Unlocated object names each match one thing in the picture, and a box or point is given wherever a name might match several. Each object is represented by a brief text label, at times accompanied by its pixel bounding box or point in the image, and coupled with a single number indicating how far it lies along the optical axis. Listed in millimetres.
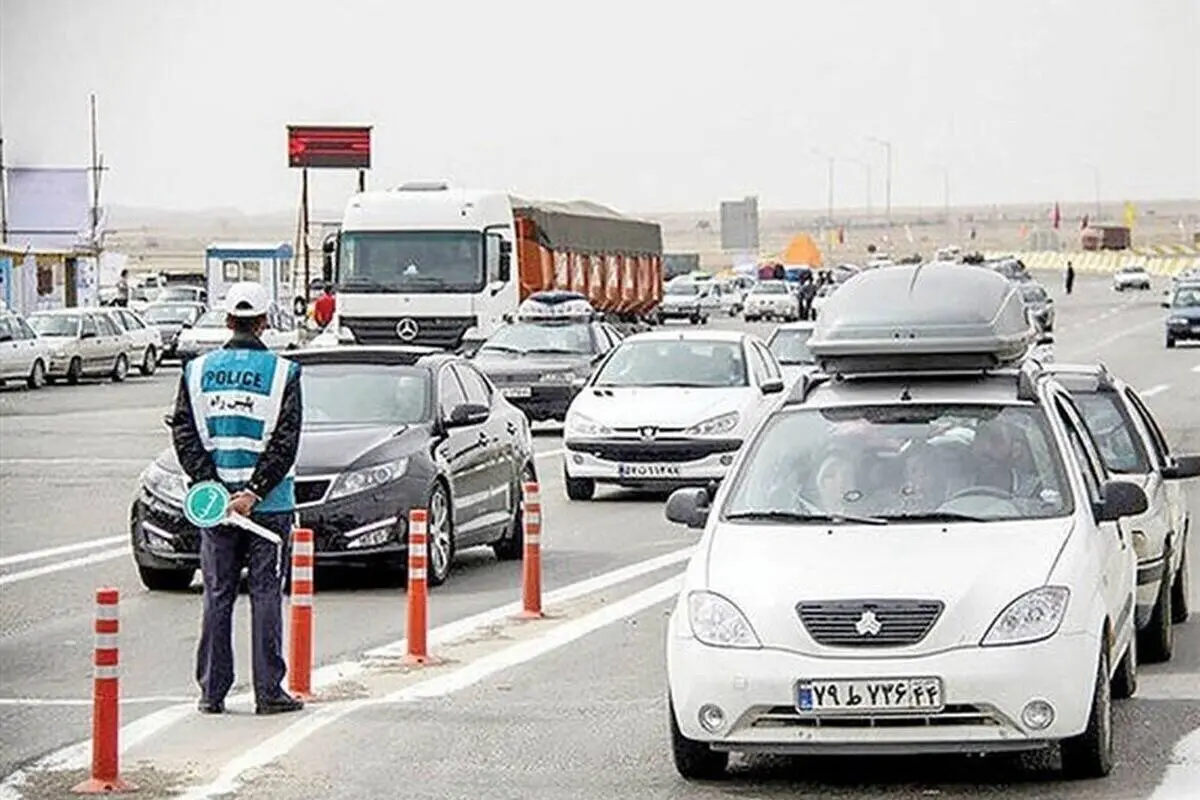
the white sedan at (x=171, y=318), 66000
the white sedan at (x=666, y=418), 24344
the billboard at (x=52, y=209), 80500
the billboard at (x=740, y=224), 123500
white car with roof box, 9461
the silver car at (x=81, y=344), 54312
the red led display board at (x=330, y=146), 73875
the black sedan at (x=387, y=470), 17078
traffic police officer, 11781
